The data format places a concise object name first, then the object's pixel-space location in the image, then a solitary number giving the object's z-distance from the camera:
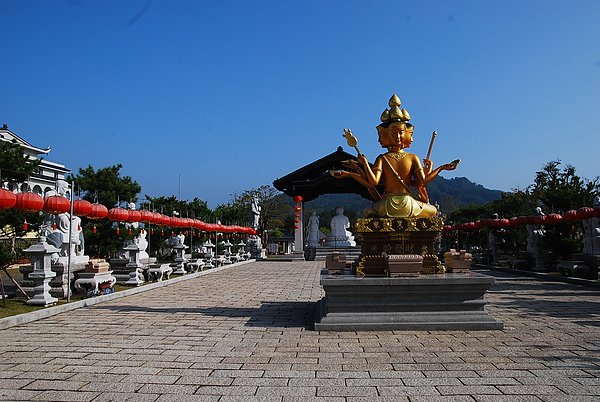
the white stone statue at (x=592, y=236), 16.84
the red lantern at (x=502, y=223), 23.66
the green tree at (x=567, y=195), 23.45
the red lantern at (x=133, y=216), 16.26
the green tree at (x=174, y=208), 31.67
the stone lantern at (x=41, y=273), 10.99
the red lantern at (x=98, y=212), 13.23
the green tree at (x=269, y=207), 57.12
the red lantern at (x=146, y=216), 17.36
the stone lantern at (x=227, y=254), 32.20
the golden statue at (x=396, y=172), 9.76
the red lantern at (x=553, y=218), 18.58
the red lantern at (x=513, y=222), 21.88
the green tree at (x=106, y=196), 24.41
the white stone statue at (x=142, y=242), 19.42
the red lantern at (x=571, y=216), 16.59
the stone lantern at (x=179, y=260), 22.08
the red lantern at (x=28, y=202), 10.38
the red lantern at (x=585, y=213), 15.85
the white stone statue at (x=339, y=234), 39.72
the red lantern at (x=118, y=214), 15.40
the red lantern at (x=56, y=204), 11.25
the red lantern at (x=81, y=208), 12.41
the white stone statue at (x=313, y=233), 41.34
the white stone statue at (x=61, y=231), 14.27
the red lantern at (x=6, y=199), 9.91
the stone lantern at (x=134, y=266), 16.16
